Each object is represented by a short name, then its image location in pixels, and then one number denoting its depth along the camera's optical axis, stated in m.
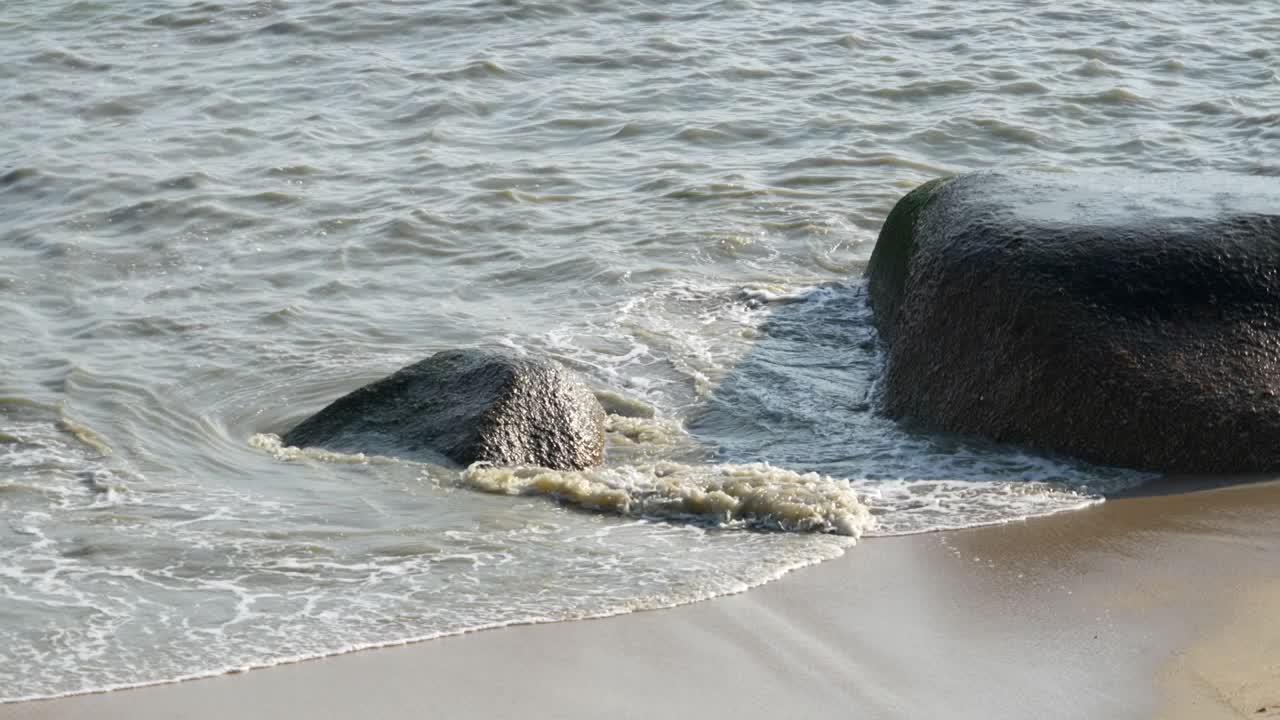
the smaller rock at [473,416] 13.09
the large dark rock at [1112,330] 12.59
